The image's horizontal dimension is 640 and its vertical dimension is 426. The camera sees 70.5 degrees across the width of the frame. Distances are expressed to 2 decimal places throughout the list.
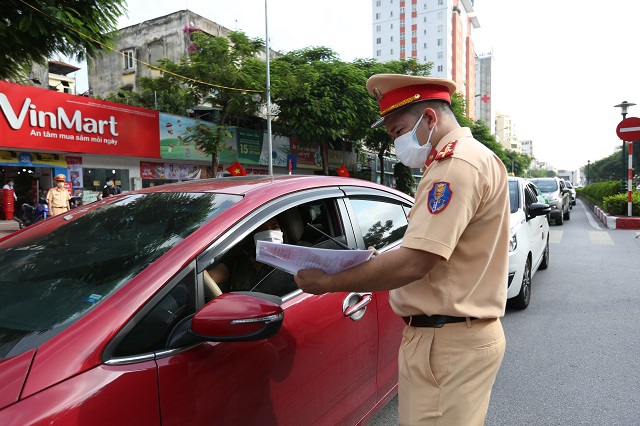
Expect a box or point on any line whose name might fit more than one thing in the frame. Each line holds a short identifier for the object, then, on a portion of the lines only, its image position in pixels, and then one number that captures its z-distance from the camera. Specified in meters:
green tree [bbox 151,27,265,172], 15.03
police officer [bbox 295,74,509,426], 1.24
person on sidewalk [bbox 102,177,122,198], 12.80
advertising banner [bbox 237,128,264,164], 19.97
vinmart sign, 11.80
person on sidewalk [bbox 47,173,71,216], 9.98
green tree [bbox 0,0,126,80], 6.51
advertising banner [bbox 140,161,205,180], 16.38
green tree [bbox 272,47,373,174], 19.17
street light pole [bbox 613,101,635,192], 15.77
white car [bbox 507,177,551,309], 4.75
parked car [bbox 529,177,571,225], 14.92
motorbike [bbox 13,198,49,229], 12.26
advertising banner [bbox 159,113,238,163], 16.20
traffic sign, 12.34
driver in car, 1.83
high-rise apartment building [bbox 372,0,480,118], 70.50
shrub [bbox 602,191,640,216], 13.33
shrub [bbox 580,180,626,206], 17.85
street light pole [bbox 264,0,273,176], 16.86
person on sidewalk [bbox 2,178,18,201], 12.31
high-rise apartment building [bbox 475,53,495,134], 104.31
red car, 1.19
